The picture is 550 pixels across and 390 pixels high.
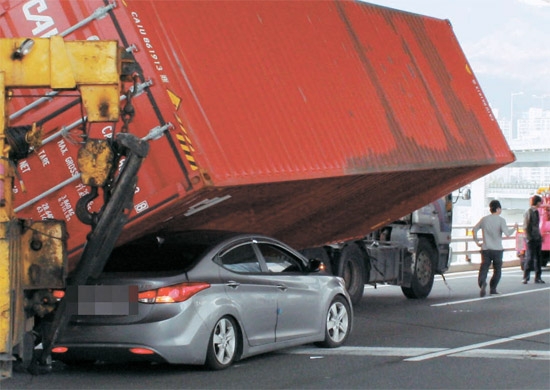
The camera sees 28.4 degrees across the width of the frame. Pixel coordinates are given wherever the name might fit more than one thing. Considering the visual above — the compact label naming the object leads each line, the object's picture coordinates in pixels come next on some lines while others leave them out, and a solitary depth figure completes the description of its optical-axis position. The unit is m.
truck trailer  10.49
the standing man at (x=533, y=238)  22.14
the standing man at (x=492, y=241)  18.97
